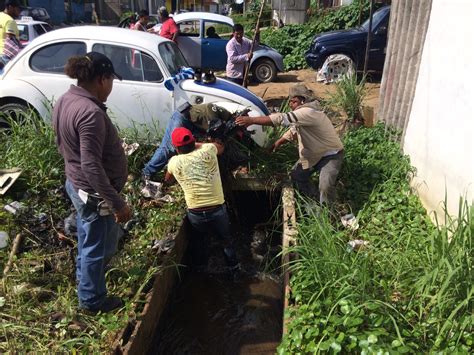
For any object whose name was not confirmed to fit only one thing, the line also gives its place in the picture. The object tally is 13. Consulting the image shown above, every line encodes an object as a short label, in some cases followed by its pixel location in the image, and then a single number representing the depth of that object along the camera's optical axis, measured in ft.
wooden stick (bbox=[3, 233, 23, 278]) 12.14
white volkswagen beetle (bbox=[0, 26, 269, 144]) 19.49
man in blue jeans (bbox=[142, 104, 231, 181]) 16.76
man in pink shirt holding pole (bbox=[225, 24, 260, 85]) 28.58
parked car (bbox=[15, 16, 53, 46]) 37.99
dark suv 36.09
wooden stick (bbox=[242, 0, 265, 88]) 27.32
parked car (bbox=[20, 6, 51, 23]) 73.71
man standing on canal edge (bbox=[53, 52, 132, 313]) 9.17
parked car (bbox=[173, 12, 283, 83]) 38.63
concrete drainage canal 12.92
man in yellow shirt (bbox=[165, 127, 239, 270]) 13.83
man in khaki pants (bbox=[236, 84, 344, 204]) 15.29
